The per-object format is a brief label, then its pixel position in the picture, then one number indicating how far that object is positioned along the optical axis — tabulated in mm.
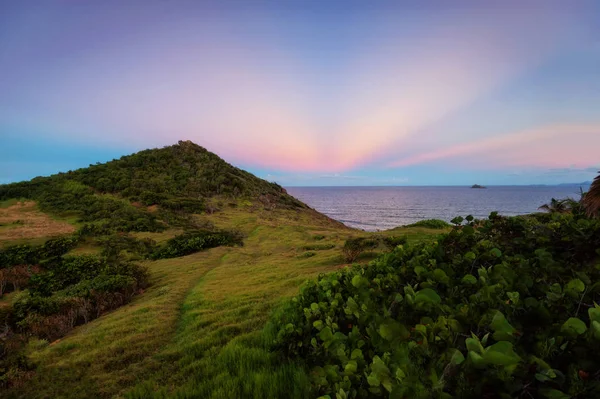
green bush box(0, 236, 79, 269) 23000
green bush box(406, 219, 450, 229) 27592
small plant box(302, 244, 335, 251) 22916
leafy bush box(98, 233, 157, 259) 26702
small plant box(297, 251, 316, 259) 20008
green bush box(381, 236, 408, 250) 16508
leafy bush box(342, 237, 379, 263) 15924
